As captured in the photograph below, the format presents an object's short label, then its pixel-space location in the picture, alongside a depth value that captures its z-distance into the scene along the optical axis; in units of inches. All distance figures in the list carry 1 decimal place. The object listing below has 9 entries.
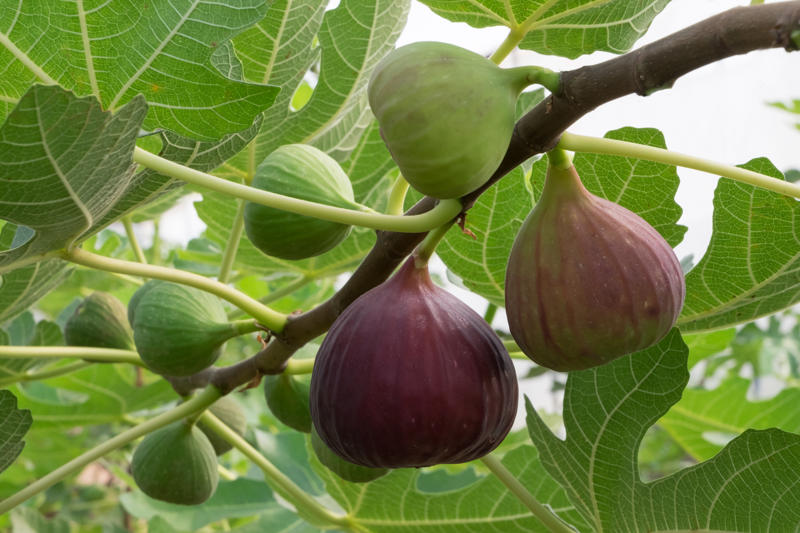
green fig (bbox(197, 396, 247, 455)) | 23.3
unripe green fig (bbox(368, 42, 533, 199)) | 14.4
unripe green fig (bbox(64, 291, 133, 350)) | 22.8
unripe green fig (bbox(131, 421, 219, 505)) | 21.3
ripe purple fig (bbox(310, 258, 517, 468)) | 15.5
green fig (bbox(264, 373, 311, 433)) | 20.5
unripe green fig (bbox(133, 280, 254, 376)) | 19.7
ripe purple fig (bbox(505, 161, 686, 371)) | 15.2
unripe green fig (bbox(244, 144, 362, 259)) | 18.2
